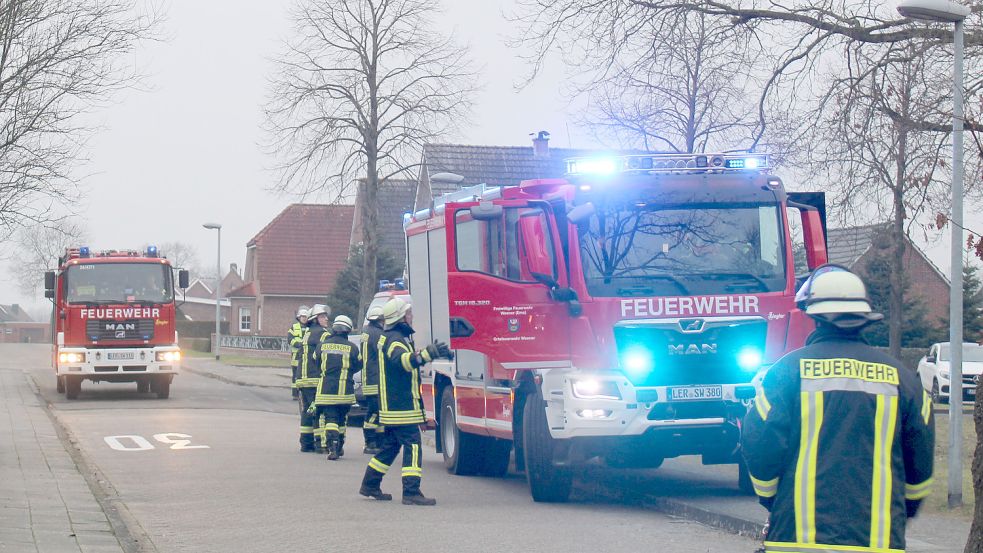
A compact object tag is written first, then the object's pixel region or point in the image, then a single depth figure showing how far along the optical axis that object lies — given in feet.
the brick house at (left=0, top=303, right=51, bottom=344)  403.95
